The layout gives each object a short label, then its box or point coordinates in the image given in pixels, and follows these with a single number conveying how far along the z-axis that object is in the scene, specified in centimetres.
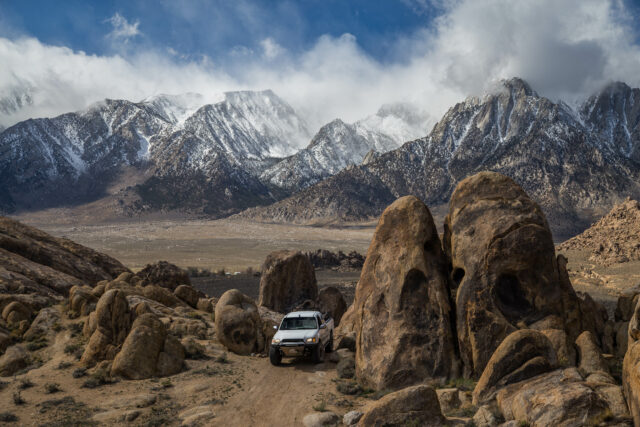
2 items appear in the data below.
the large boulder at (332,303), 3100
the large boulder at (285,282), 3294
